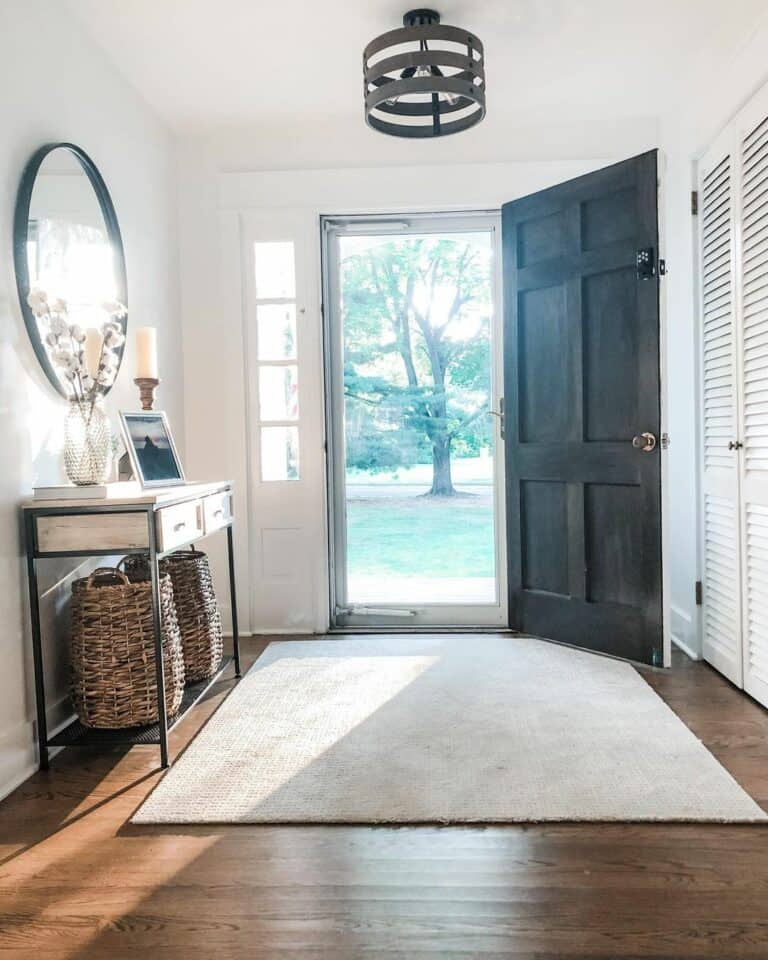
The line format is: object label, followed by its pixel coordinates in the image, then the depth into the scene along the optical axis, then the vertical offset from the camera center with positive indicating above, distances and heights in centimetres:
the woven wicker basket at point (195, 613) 305 -65
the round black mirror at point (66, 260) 247 +69
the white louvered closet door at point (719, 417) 305 +8
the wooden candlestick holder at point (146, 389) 300 +25
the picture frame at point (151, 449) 269 +1
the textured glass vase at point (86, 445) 246 +3
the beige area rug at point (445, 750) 209 -98
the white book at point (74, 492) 239 -12
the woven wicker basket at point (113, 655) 246 -65
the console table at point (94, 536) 237 -26
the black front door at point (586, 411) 333 +14
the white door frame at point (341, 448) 414 -1
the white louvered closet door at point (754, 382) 278 +20
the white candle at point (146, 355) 299 +37
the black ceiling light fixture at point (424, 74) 266 +134
